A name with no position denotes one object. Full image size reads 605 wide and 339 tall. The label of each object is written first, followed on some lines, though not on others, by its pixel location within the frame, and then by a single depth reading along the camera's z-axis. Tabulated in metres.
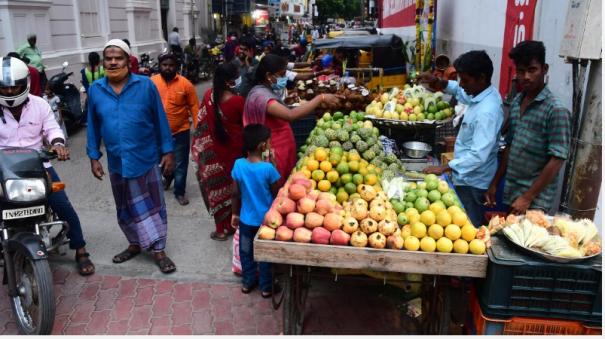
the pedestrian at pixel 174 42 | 19.09
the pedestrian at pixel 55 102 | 8.29
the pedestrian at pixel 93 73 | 8.75
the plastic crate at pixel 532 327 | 2.57
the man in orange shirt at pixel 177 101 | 5.47
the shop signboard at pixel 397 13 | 13.48
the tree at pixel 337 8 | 59.88
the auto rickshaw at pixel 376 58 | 9.67
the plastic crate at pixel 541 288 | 2.49
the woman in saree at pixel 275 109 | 3.87
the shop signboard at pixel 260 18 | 35.41
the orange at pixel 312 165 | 3.59
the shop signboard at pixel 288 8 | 37.12
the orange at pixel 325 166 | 3.58
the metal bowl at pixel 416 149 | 5.14
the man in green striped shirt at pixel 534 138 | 3.04
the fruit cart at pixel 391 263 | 2.64
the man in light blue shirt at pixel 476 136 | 3.43
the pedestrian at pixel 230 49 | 15.80
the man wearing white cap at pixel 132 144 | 3.86
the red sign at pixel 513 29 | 4.95
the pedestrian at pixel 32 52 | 10.22
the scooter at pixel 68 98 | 8.98
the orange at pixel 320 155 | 3.69
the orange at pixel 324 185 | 3.47
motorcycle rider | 3.38
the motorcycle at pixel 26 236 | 3.15
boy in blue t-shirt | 3.55
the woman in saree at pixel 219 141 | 4.50
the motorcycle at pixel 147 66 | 11.06
